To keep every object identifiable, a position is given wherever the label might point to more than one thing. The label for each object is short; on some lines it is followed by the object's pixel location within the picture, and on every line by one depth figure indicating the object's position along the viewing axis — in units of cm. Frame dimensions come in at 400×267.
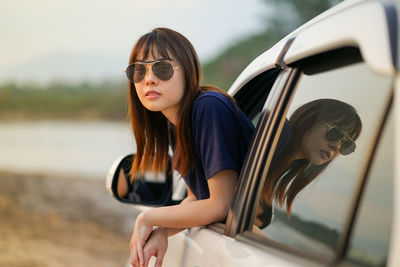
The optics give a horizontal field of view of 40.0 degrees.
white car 107
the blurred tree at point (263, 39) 2111
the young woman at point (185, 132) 185
